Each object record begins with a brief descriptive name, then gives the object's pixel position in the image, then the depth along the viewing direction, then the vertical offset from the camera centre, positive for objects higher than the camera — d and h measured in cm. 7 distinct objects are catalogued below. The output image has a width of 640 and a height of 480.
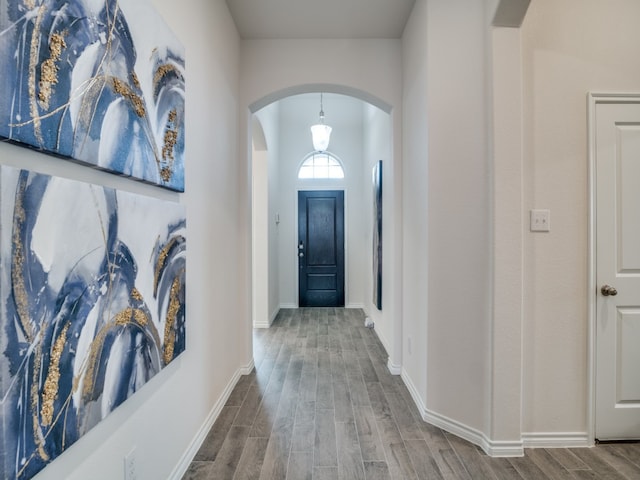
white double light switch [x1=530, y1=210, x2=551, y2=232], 208 +11
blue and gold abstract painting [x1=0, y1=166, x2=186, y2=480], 82 -20
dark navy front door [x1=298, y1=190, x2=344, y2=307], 613 -6
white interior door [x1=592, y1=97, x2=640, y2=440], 210 -10
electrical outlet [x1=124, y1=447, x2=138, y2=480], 133 -86
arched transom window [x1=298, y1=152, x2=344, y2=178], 616 +123
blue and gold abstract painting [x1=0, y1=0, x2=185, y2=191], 83 +46
